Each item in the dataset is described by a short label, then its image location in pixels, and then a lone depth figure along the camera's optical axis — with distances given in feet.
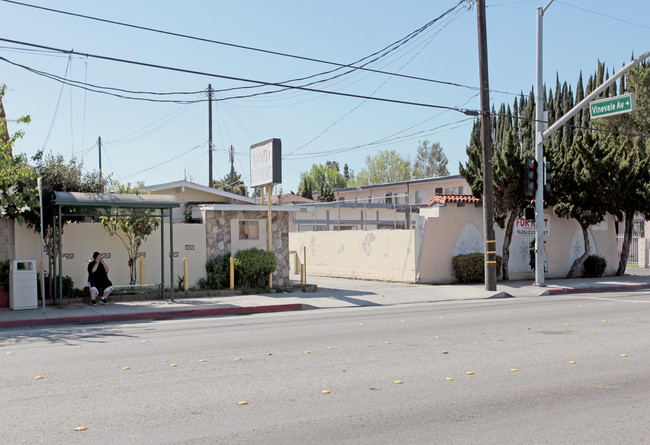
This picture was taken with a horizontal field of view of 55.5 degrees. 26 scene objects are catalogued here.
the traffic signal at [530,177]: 67.62
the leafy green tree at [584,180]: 76.95
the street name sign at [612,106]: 58.75
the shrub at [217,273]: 62.59
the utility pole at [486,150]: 64.59
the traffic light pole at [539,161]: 66.80
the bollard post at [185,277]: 58.65
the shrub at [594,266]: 85.46
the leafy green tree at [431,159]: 319.68
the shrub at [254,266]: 62.85
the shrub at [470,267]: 74.13
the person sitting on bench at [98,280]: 52.21
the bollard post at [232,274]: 61.82
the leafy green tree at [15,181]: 48.55
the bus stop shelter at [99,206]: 50.37
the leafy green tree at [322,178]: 268.21
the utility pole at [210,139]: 118.62
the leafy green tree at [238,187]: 212.99
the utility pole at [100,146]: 199.51
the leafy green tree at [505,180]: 72.08
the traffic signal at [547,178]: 68.49
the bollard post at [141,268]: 59.00
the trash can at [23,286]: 48.47
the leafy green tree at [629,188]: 78.33
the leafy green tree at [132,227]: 57.57
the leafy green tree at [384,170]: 276.82
